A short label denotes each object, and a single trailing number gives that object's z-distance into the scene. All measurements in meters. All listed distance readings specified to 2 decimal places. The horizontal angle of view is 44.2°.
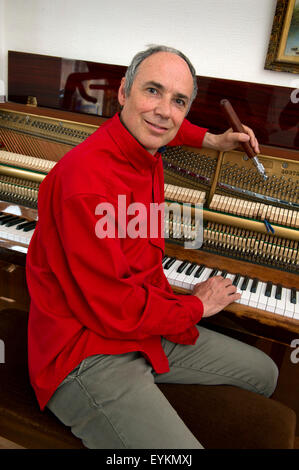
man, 1.33
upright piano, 2.01
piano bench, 1.38
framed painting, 2.29
